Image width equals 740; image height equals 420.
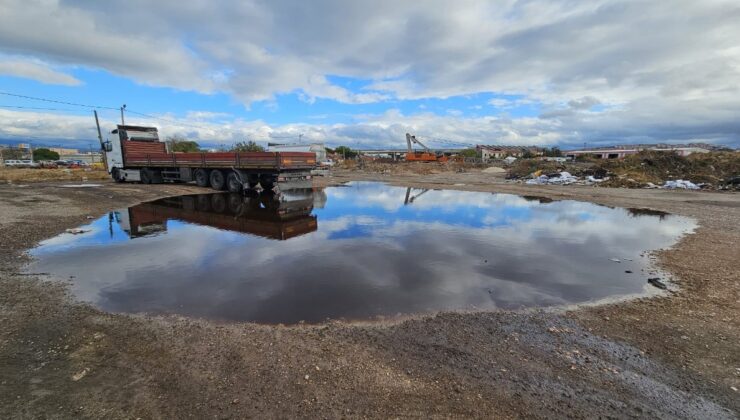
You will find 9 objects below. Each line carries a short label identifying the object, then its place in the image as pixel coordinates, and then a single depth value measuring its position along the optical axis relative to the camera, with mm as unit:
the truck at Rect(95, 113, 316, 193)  19094
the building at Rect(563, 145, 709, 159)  96625
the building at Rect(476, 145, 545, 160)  122188
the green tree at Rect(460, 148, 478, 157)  120312
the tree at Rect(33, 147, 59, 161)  112625
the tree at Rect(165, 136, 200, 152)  71000
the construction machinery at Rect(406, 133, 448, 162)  62781
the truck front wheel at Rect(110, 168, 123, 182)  25134
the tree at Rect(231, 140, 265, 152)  62016
